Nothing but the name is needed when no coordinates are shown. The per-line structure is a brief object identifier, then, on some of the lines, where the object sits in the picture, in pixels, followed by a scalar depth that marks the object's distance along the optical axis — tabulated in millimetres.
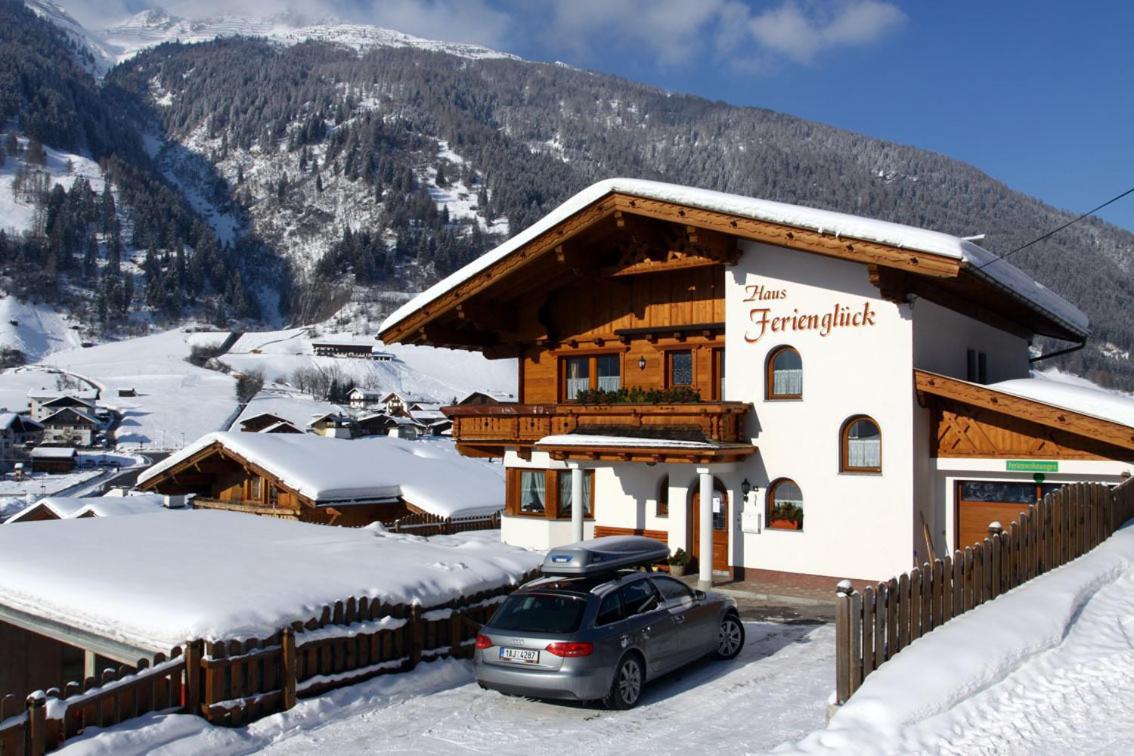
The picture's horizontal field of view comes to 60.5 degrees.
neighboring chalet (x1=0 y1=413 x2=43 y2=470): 95056
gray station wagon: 10586
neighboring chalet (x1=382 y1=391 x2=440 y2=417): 126388
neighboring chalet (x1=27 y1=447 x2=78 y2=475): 89688
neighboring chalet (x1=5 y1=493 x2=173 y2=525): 33156
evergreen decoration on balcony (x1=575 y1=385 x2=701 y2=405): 21156
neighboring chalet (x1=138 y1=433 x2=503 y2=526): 31766
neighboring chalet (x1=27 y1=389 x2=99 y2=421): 109438
